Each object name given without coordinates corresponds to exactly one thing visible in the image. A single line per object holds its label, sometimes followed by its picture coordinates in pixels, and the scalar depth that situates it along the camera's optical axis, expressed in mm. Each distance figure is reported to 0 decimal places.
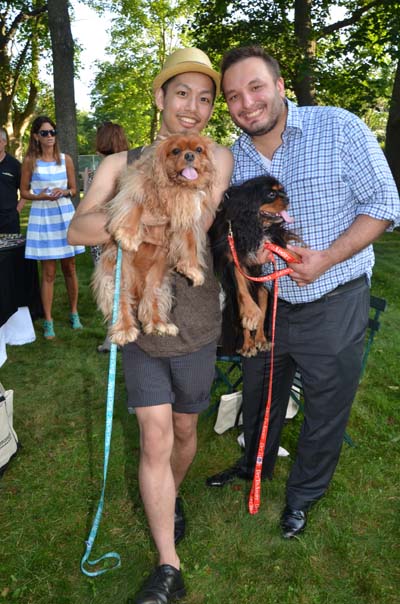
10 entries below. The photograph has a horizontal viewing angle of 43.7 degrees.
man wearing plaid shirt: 2359
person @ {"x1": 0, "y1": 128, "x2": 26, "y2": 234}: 5926
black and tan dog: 2475
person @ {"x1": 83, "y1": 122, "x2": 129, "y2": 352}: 5305
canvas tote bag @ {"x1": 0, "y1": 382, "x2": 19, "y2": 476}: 3344
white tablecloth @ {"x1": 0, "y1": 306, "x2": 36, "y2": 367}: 5668
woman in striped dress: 5793
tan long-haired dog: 2256
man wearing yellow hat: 2223
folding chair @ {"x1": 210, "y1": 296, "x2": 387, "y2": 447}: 3598
